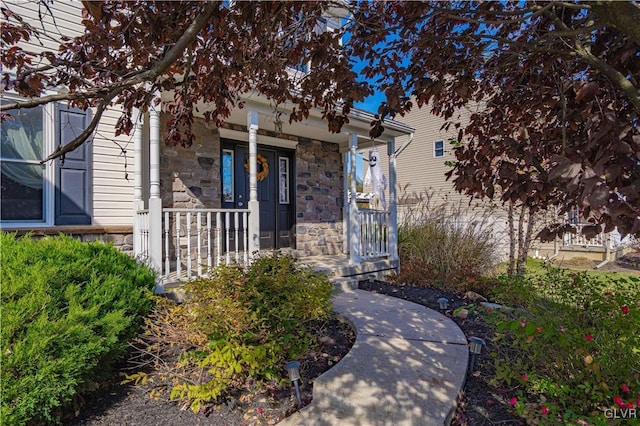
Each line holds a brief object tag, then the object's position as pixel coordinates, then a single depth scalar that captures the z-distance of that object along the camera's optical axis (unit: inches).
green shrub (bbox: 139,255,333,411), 84.6
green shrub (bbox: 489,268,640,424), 68.0
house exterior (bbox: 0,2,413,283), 151.7
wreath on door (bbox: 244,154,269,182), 242.2
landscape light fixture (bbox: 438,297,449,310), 154.8
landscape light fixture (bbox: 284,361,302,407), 81.3
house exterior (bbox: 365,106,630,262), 415.8
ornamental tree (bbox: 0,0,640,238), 46.4
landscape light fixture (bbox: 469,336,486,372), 91.9
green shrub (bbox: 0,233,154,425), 70.9
